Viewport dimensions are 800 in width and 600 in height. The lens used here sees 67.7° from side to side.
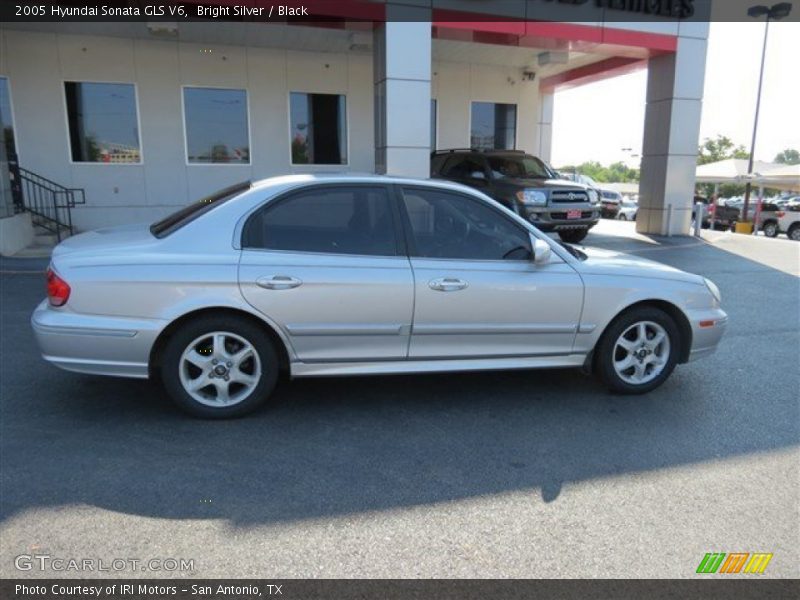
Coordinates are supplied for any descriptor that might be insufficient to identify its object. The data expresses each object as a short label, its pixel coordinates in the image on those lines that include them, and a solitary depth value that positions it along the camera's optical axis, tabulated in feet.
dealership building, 37.27
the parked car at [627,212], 119.96
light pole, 67.00
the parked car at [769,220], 83.71
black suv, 36.58
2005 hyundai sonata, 12.19
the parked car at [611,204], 112.98
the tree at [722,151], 261.03
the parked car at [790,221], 79.15
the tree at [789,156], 366.35
